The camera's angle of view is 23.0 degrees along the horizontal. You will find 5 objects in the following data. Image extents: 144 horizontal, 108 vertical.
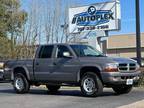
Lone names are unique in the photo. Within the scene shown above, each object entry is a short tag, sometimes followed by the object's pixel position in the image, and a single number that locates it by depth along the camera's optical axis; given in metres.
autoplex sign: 20.57
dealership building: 57.05
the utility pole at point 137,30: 16.39
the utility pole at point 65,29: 31.06
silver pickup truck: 11.90
